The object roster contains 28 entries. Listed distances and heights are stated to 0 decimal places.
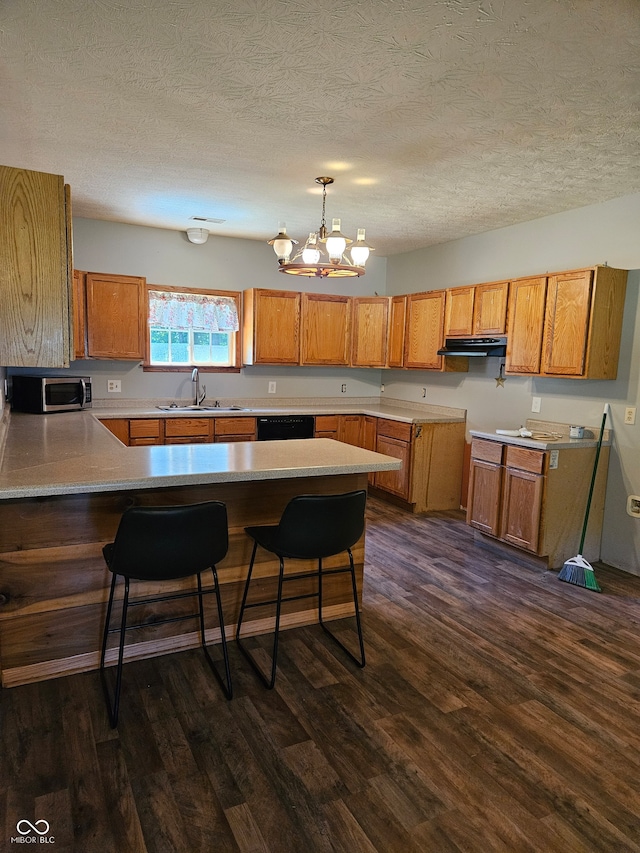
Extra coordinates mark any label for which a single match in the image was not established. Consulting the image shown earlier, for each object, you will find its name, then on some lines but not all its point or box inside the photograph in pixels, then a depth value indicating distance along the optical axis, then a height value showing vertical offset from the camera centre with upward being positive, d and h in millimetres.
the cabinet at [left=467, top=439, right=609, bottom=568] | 3736 -985
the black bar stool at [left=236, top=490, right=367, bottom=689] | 2260 -751
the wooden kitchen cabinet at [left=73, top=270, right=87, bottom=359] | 4613 +282
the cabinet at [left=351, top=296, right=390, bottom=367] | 5785 +278
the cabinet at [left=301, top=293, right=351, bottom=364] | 5637 +274
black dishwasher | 5266 -731
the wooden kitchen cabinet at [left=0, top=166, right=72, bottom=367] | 2145 +314
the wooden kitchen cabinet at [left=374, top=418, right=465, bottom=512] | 5027 -1000
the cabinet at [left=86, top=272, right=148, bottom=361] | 4754 +285
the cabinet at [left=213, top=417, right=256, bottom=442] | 5043 -738
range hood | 4375 +108
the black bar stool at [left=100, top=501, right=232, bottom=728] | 2006 -747
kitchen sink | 5168 -571
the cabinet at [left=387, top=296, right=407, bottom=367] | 5562 +280
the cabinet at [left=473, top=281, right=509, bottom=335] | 4328 +431
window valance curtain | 5320 +393
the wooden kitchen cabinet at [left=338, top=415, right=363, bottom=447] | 5598 -773
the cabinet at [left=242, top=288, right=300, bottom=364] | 5406 +266
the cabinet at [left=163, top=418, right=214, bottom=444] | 4871 -740
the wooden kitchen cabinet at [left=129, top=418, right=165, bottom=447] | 4727 -736
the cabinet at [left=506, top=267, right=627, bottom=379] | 3619 +285
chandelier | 3271 +629
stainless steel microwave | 4230 -395
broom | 3512 -1396
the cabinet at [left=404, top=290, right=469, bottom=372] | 5062 +237
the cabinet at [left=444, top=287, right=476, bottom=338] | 4699 +422
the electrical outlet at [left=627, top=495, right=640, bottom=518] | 3689 -970
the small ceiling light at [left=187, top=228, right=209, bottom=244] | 5160 +1117
